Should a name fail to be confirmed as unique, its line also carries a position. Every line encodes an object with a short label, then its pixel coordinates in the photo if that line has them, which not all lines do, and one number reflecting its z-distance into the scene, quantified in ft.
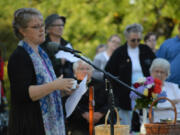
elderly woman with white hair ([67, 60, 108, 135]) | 31.12
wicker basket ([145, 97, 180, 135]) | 24.25
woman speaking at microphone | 19.24
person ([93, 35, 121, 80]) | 46.90
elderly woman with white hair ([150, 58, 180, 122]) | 33.76
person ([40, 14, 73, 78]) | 32.49
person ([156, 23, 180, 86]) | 38.79
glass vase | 29.78
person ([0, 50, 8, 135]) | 39.99
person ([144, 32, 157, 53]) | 48.51
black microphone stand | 20.16
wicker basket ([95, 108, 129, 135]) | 24.62
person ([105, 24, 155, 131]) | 38.75
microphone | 19.80
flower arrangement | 28.88
